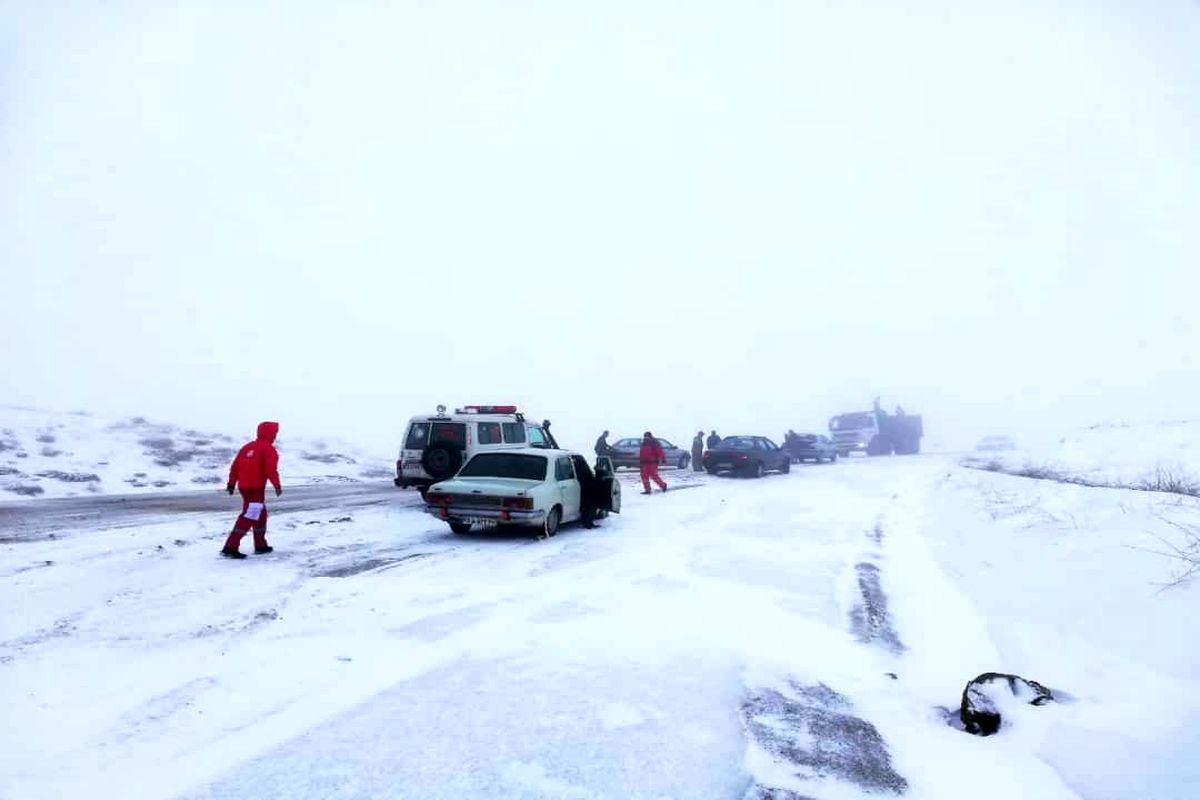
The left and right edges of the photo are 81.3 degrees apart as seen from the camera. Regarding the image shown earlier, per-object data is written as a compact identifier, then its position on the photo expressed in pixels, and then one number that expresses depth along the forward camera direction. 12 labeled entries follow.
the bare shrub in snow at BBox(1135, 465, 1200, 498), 13.33
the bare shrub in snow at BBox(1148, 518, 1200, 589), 6.80
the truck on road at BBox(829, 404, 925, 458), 41.38
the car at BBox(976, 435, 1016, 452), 49.09
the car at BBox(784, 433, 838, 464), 34.44
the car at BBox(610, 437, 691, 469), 32.66
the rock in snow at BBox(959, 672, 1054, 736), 4.32
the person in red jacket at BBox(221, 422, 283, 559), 9.04
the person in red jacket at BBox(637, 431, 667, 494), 19.45
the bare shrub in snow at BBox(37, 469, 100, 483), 19.60
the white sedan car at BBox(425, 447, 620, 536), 10.94
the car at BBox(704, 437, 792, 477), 26.31
